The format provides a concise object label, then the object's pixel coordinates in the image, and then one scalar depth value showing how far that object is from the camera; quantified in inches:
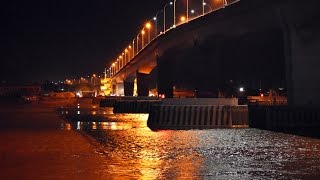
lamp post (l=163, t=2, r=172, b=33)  3335.1
